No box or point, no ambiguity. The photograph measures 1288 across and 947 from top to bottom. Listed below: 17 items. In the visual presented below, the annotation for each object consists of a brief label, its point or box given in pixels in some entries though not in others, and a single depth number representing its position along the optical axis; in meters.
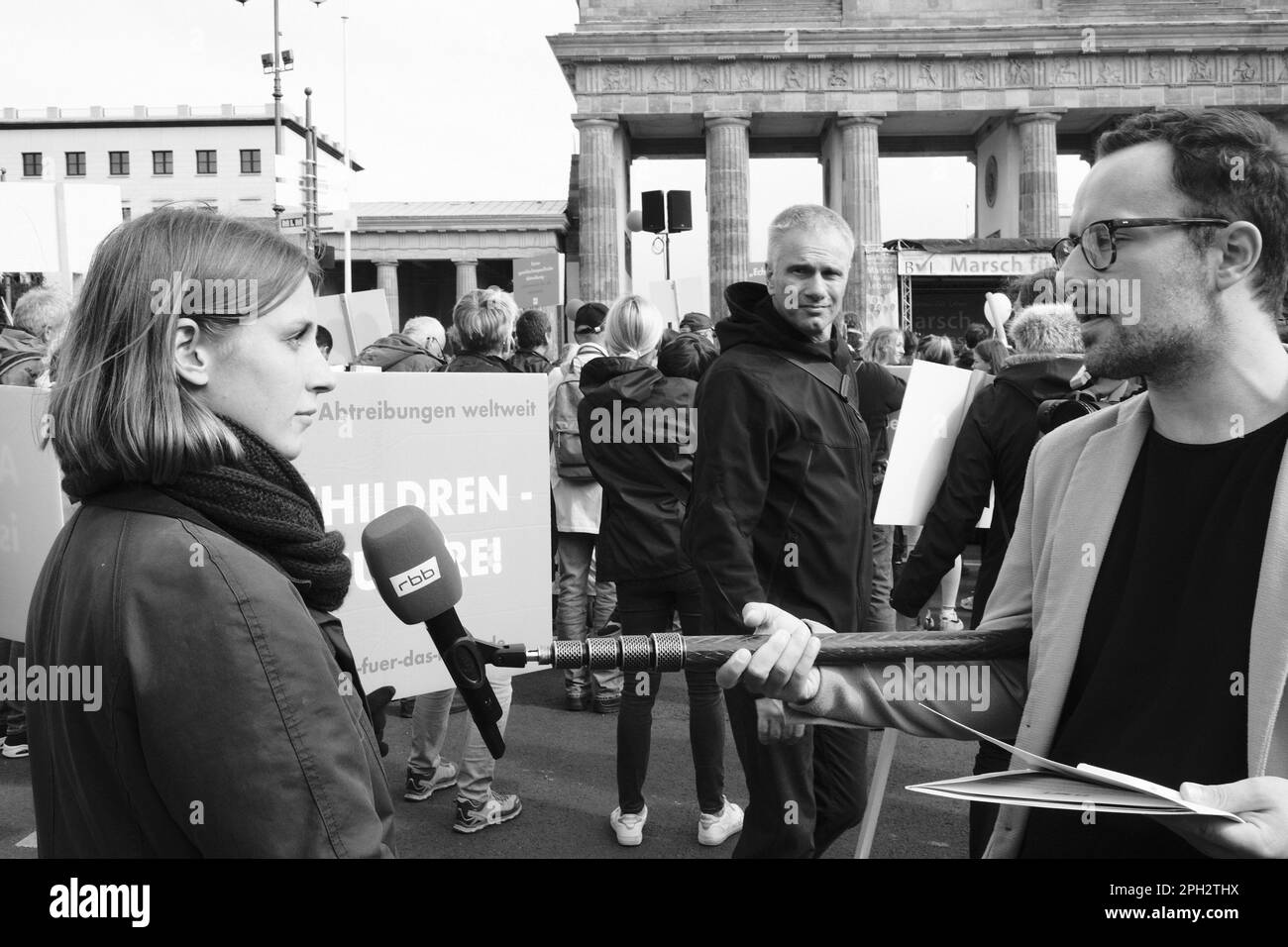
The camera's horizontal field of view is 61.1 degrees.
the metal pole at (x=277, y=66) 23.20
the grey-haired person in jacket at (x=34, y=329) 6.02
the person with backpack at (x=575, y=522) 6.69
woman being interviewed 1.38
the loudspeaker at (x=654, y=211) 16.59
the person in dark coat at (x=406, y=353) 7.14
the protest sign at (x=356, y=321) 8.72
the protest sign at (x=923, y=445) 4.64
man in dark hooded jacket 3.25
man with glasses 1.58
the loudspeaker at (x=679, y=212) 16.45
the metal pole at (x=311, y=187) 19.92
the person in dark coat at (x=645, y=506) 4.62
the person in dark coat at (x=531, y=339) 7.61
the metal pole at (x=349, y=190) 18.16
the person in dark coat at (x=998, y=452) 4.17
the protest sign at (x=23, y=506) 4.17
